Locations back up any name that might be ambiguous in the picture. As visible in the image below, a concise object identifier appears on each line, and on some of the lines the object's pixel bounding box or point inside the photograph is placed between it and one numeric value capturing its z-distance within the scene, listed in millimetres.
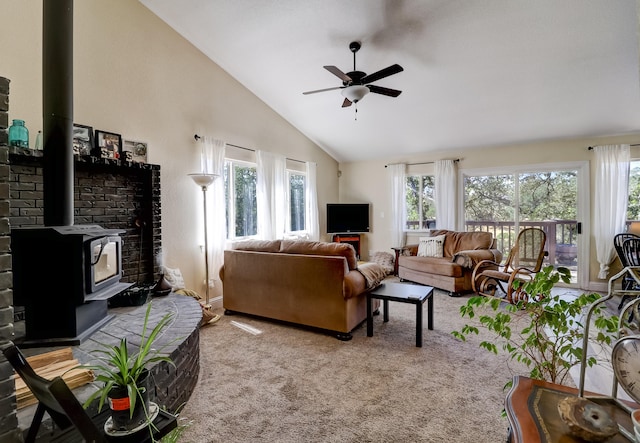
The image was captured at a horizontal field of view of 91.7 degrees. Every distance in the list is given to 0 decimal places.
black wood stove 1956
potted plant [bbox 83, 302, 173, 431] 1093
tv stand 6674
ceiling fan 3024
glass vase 2322
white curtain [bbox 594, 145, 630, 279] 4551
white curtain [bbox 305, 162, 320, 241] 6180
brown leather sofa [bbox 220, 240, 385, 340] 2984
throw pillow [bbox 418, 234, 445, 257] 5284
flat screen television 6582
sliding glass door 5027
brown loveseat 4570
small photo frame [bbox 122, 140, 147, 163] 3201
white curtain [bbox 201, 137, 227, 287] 4105
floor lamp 3625
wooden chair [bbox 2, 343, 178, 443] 938
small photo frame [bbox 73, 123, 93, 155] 2787
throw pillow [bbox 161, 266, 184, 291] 3461
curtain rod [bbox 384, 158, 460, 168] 5879
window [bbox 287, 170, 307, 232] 5918
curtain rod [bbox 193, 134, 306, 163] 4023
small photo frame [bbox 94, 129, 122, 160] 2959
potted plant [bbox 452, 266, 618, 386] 1130
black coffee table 2850
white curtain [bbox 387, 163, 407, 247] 6402
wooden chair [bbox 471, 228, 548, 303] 3852
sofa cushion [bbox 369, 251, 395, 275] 6176
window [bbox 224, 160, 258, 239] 4582
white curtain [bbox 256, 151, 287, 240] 5020
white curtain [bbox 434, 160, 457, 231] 5832
